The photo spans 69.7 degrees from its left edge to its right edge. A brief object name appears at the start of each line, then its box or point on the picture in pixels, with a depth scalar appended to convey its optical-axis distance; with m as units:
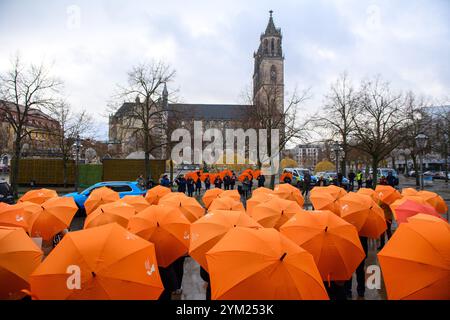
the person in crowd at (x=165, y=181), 20.86
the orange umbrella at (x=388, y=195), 9.81
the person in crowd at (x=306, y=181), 21.86
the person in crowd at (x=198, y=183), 24.71
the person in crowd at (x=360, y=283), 6.37
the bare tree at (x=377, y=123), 24.83
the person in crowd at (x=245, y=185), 21.21
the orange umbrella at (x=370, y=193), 9.66
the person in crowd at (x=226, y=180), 24.51
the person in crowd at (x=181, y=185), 22.02
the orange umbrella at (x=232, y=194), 9.46
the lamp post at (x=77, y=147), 21.84
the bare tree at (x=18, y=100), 21.17
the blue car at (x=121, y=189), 15.41
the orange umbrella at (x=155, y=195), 10.87
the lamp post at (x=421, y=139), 17.54
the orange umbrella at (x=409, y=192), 9.26
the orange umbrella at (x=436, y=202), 8.71
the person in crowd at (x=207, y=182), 29.29
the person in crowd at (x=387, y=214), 9.76
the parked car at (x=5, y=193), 13.38
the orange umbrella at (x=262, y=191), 10.26
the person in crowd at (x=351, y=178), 24.75
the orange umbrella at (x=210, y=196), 10.99
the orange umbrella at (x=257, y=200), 8.42
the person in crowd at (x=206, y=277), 5.08
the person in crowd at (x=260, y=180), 24.71
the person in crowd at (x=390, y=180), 19.73
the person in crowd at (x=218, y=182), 24.28
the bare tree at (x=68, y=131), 29.86
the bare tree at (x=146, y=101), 26.97
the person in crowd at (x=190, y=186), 23.16
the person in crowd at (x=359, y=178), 25.65
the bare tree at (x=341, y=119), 26.95
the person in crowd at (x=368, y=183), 22.58
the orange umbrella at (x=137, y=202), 7.80
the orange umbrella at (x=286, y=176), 24.76
